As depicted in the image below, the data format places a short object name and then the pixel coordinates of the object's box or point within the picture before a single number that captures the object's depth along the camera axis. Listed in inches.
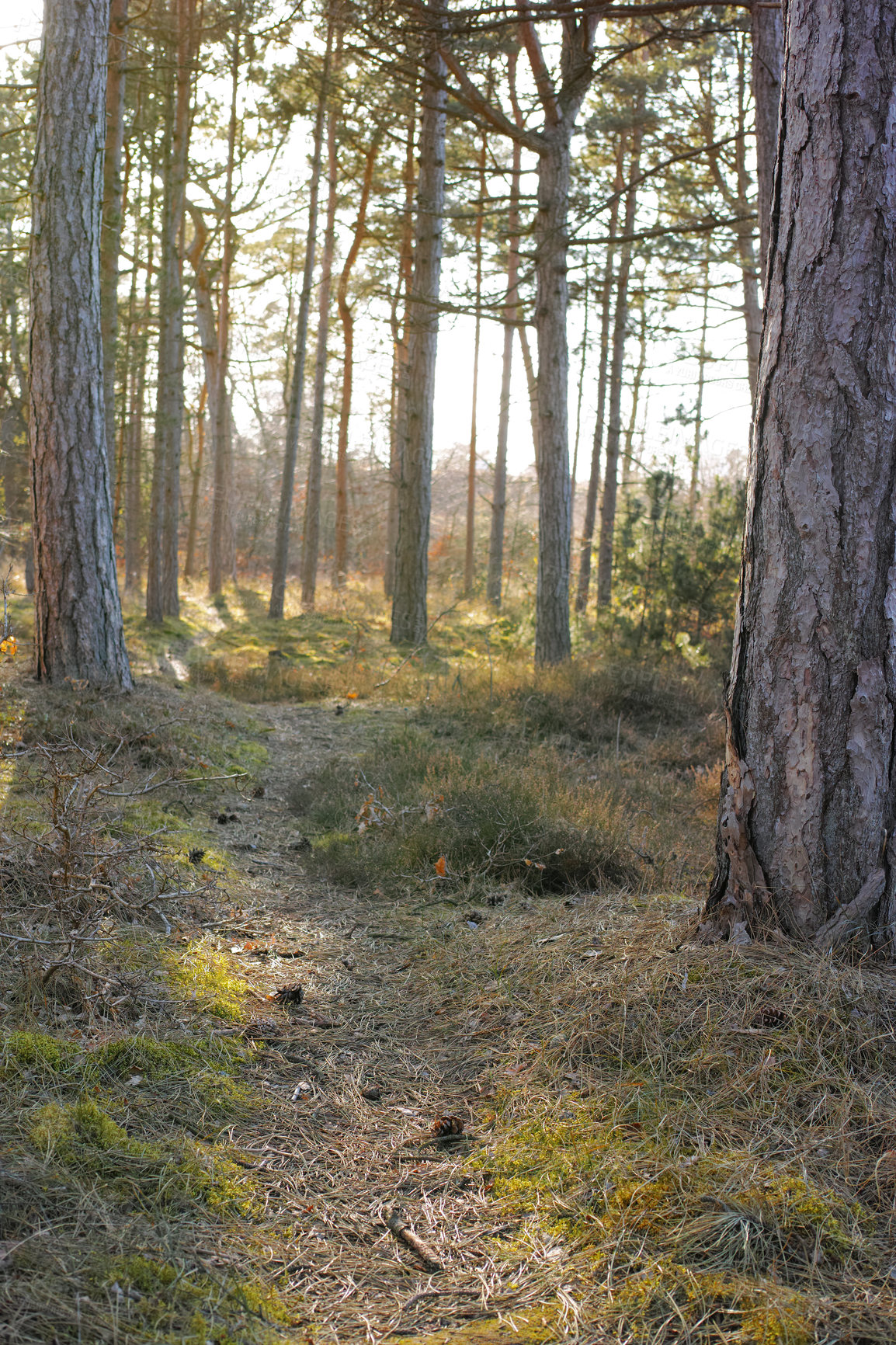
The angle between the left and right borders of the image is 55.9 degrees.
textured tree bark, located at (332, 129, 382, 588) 687.1
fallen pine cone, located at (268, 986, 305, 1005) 126.6
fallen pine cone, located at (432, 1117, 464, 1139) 98.7
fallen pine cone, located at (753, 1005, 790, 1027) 102.1
